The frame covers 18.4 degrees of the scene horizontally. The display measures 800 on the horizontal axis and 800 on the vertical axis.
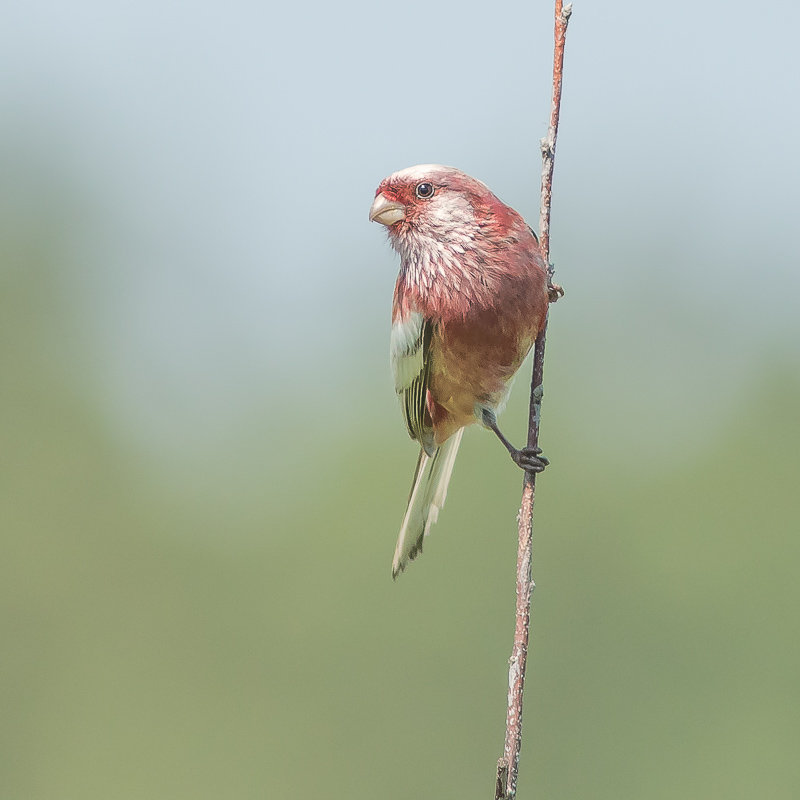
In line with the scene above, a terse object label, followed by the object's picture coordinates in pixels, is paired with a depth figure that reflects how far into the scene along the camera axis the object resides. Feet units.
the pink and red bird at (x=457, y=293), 33.60
